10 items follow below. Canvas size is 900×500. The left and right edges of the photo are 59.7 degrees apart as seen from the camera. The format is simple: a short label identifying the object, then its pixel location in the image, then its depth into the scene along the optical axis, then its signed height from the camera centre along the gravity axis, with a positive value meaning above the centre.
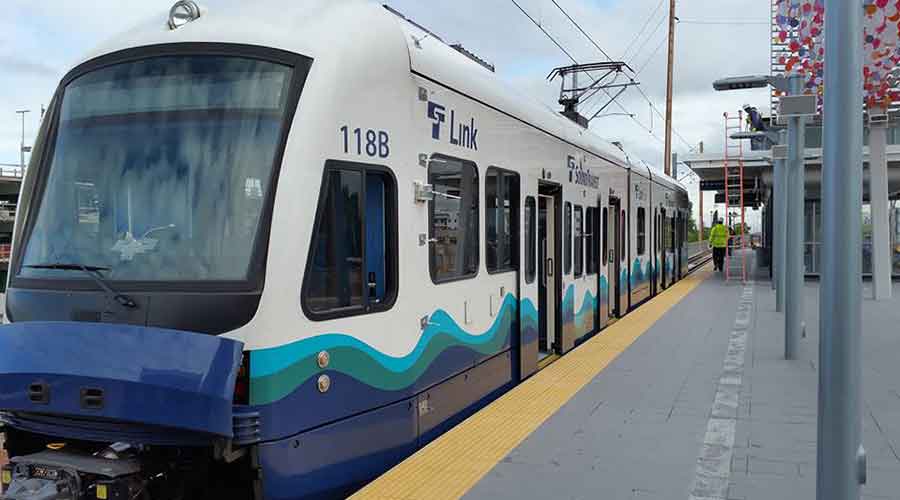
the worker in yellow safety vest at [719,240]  24.23 -0.12
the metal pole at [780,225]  13.88 +0.18
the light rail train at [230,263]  4.02 -0.12
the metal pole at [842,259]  3.46 -0.11
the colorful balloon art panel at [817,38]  11.30 +2.96
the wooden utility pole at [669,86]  29.41 +5.74
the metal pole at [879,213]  15.17 +0.41
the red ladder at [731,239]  21.00 -0.10
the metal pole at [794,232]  9.02 +0.04
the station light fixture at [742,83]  10.39 +2.08
